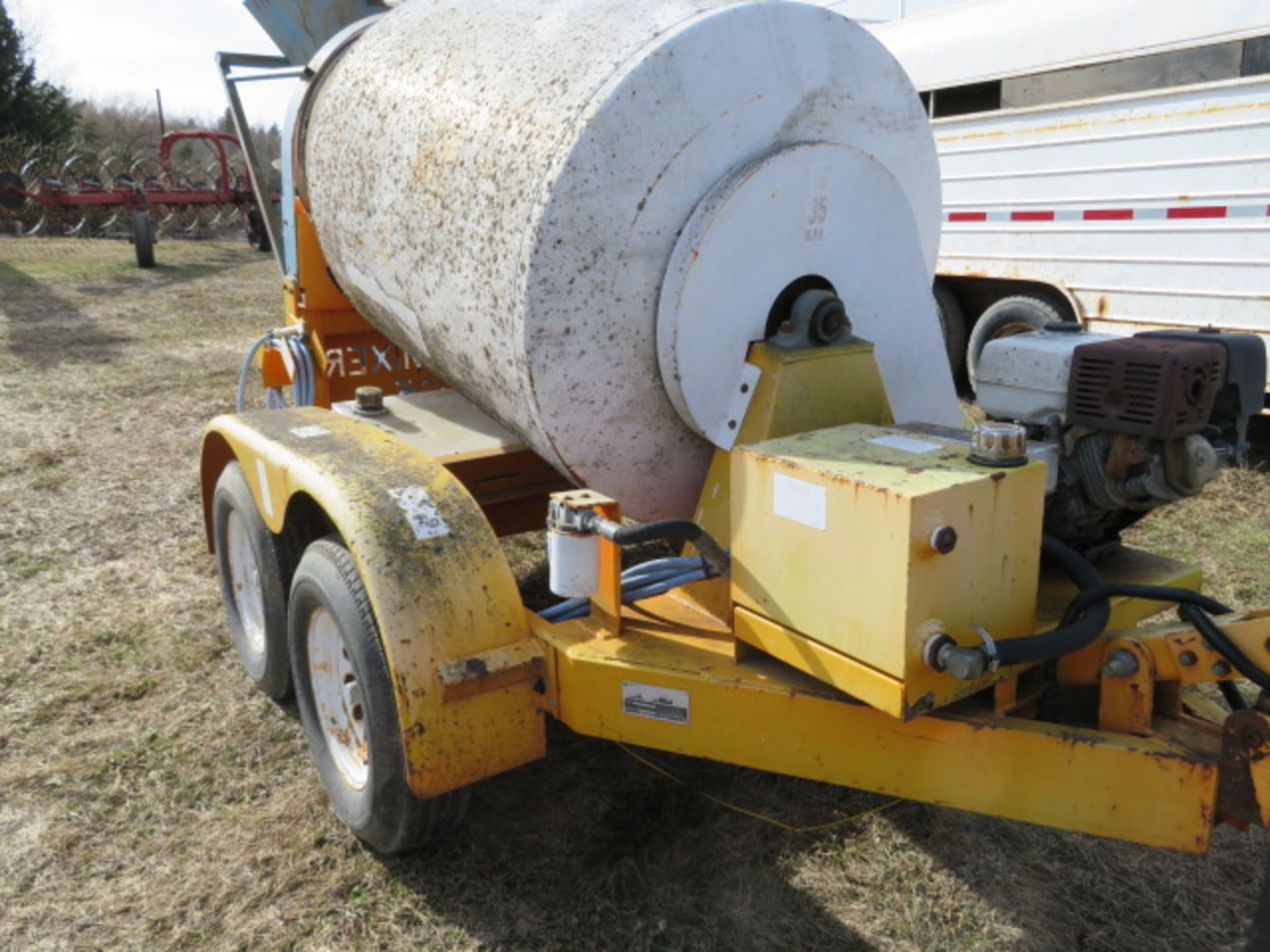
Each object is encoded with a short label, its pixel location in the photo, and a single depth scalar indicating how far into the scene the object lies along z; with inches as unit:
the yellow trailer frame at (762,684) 78.3
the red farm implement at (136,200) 710.5
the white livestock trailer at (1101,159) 214.2
